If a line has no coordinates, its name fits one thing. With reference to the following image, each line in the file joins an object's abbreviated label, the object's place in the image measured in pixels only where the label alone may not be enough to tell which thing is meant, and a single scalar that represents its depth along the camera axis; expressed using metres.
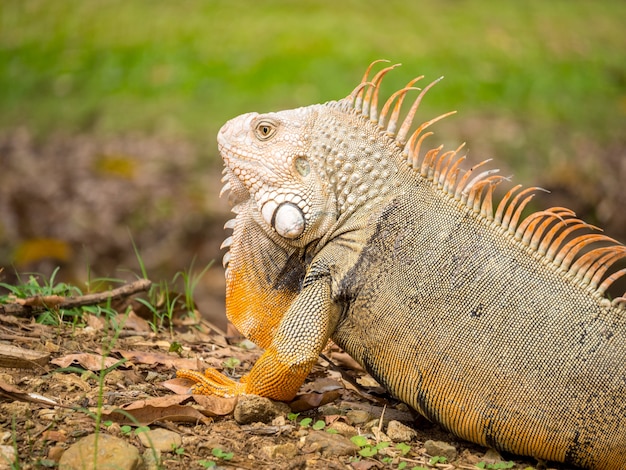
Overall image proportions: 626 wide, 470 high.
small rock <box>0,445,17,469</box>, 7.29
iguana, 8.43
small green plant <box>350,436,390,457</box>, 8.56
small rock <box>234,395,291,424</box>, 8.74
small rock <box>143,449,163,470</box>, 7.57
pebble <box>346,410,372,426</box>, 9.42
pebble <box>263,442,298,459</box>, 8.22
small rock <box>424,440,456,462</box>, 8.83
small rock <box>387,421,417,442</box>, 9.09
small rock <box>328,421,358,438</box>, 9.04
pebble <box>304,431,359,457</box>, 8.47
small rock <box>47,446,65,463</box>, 7.46
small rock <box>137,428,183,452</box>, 7.95
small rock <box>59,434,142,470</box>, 7.27
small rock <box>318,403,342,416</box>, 9.52
